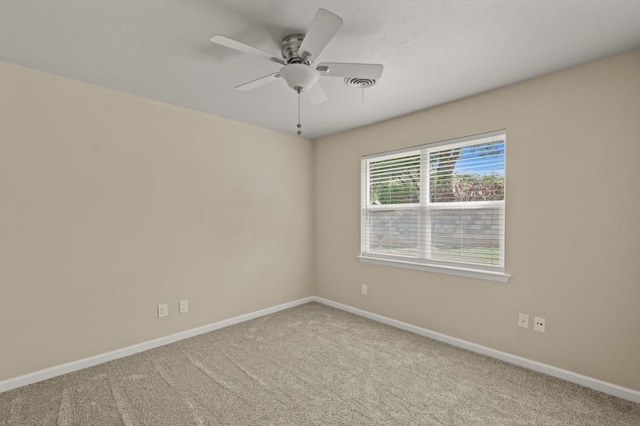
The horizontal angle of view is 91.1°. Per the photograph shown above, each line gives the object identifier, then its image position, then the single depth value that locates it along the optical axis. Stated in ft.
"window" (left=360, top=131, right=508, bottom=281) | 9.35
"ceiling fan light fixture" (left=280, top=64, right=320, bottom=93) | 5.99
